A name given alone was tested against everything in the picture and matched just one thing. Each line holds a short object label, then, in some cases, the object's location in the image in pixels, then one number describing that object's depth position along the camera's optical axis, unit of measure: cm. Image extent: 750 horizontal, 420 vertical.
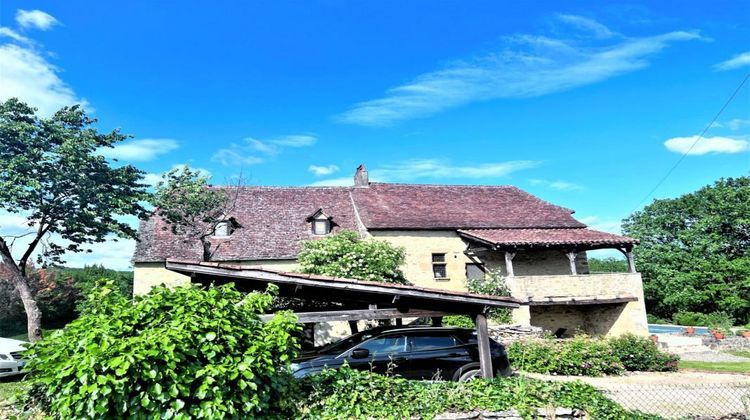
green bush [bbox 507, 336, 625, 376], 1334
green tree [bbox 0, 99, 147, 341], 1483
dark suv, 845
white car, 1116
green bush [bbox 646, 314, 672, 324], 3279
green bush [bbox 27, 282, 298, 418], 425
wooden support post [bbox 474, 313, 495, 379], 793
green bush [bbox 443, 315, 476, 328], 1672
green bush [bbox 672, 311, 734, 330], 2692
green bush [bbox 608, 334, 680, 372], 1428
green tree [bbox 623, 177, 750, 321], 3084
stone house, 1925
